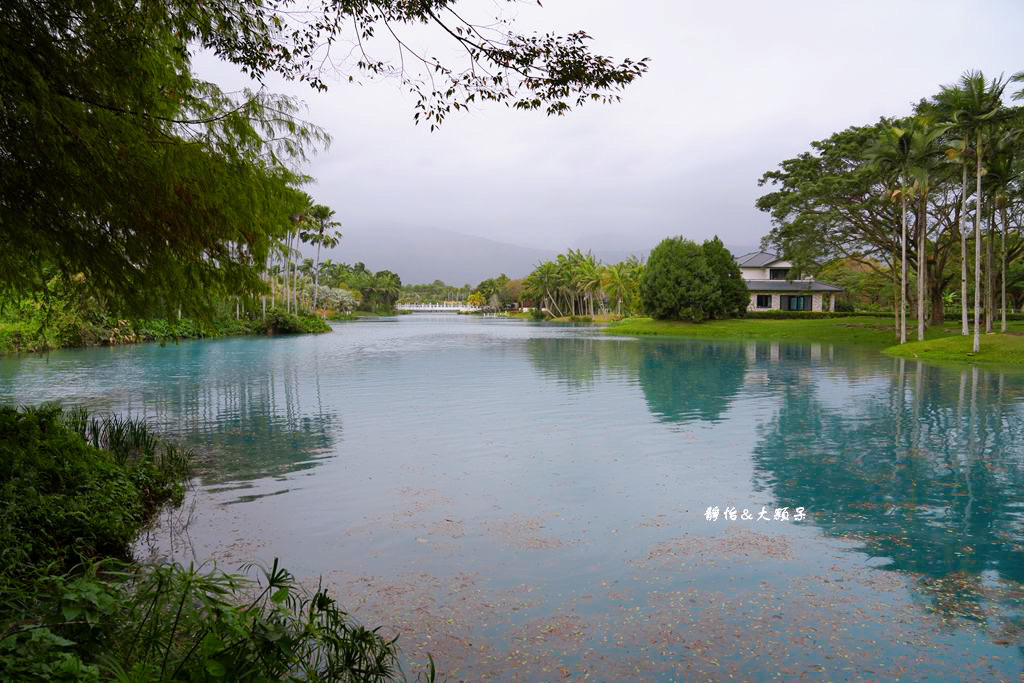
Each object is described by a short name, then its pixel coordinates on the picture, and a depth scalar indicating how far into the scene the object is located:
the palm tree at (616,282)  84.44
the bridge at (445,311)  186.30
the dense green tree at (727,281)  59.96
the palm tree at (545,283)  99.56
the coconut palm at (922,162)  32.47
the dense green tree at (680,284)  58.22
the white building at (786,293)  68.81
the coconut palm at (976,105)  28.88
